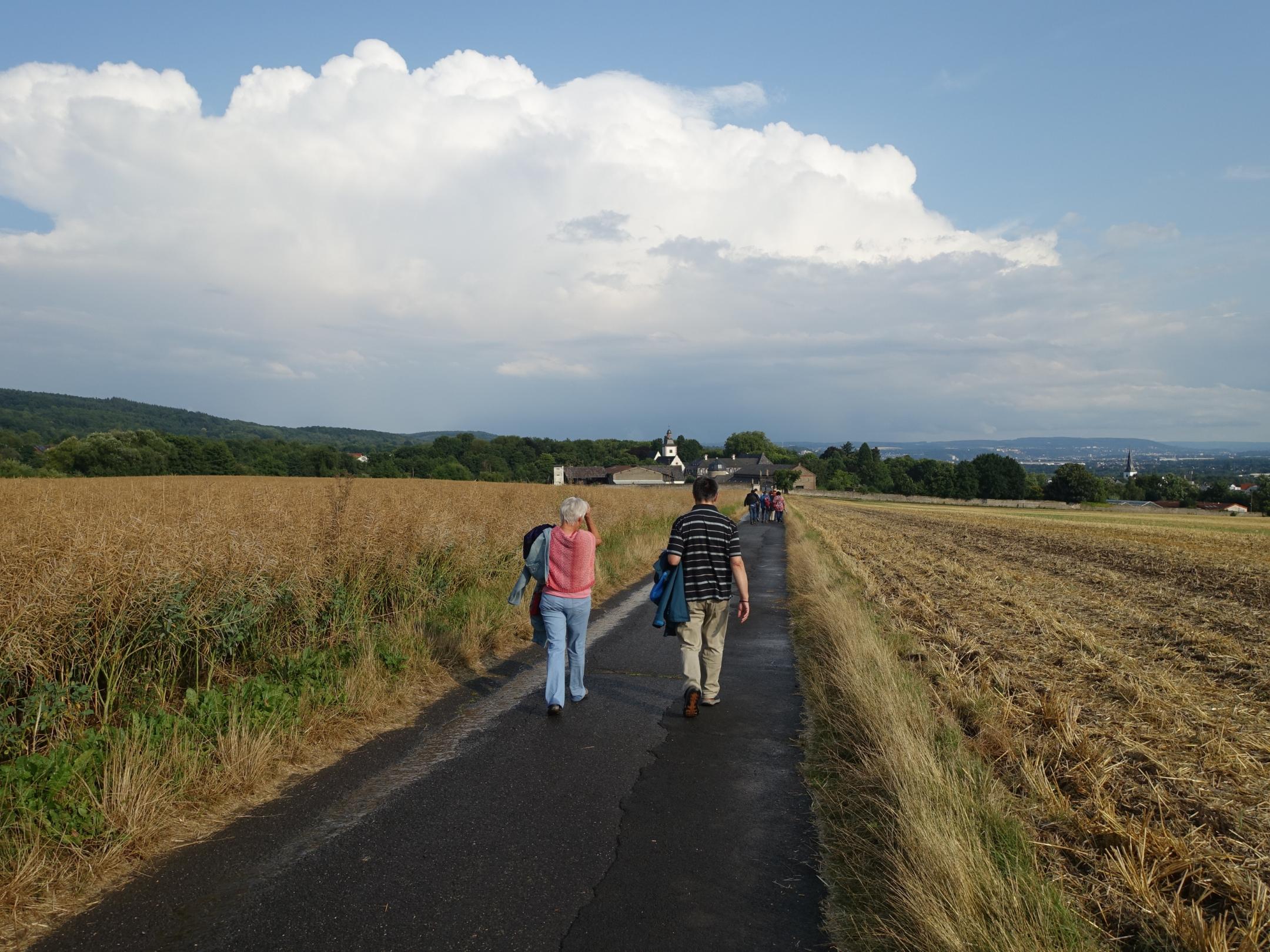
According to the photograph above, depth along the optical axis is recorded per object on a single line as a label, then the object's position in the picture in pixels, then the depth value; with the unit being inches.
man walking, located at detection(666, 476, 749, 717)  268.5
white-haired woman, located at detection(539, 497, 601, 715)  259.1
